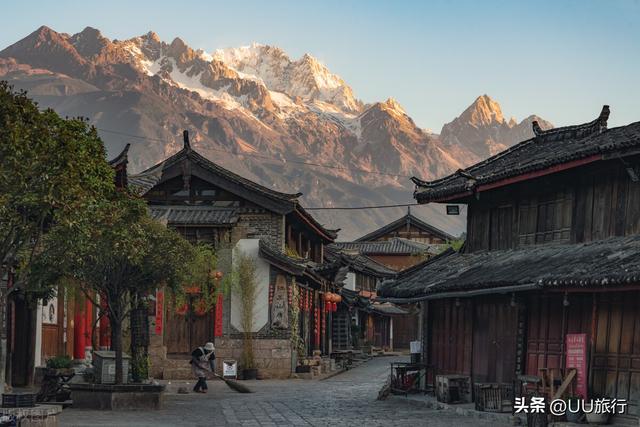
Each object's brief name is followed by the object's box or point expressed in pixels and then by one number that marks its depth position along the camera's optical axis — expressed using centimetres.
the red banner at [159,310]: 4297
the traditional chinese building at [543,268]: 2245
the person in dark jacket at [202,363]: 3503
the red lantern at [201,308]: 4309
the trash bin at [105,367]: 2811
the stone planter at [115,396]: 2642
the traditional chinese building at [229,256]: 4306
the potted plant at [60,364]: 3156
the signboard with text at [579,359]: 2250
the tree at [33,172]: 1908
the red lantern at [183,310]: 4354
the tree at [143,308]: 2791
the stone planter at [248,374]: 4254
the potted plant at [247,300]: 4288
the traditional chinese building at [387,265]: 7756
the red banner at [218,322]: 4322
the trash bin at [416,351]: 3396
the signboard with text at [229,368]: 4188
